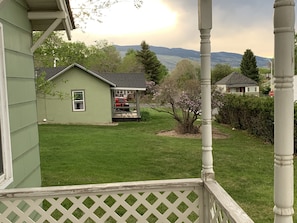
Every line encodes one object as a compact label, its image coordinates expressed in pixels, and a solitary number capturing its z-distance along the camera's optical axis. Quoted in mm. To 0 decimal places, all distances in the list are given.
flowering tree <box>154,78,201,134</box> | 14281
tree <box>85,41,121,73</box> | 42156
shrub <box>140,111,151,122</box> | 20781
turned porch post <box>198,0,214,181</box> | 2732
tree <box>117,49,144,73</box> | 46281
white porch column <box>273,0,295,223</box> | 1423
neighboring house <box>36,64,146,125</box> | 19047
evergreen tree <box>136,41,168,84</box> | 47188
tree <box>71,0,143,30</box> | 7332
